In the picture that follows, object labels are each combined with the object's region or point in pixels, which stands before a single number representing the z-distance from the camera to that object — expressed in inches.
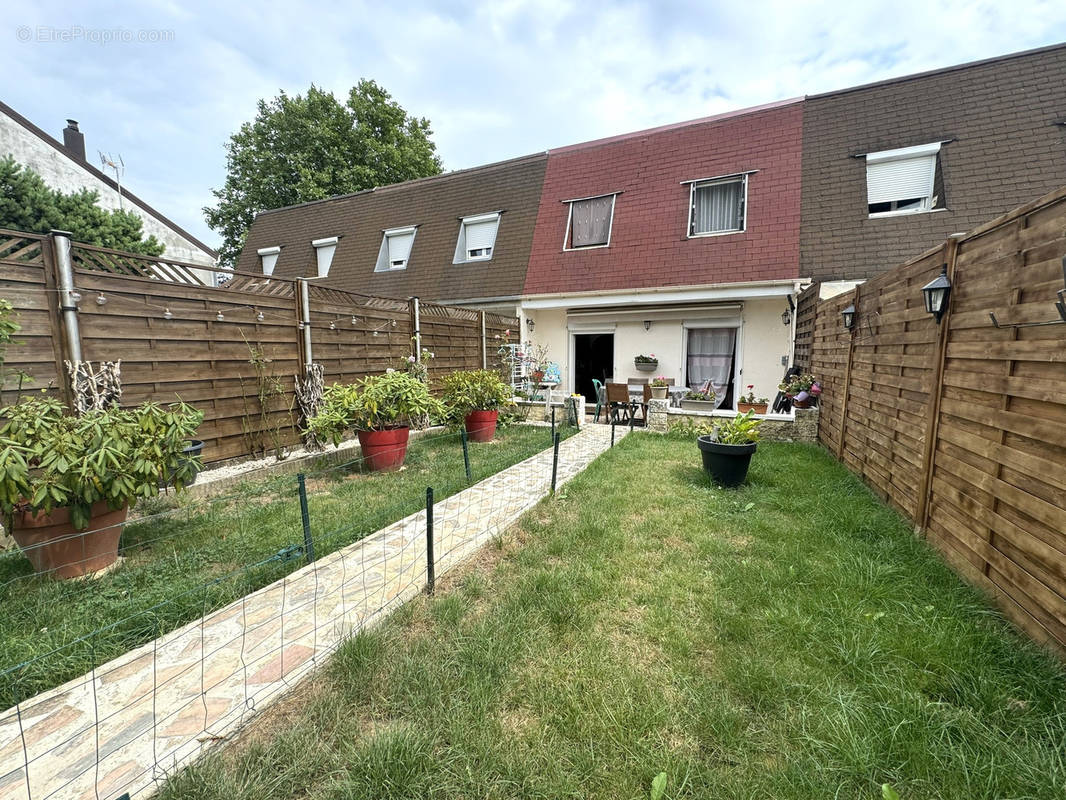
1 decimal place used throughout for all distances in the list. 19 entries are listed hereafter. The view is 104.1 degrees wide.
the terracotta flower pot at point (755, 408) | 314.2
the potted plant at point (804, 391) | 260.5
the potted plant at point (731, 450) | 176.9
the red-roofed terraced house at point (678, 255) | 339.6
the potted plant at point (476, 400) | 270.3
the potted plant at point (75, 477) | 99.6
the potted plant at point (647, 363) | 374.0
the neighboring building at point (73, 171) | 476.7
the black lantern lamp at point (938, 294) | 115.3
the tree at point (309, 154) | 760.3
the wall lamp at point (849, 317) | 190.7
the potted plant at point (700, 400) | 328.2
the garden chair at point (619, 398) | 328.8
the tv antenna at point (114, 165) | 582.6
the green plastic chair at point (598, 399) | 337.1
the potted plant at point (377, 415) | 203.8
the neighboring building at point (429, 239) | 434.6
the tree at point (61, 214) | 435.2
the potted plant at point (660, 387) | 346.6
